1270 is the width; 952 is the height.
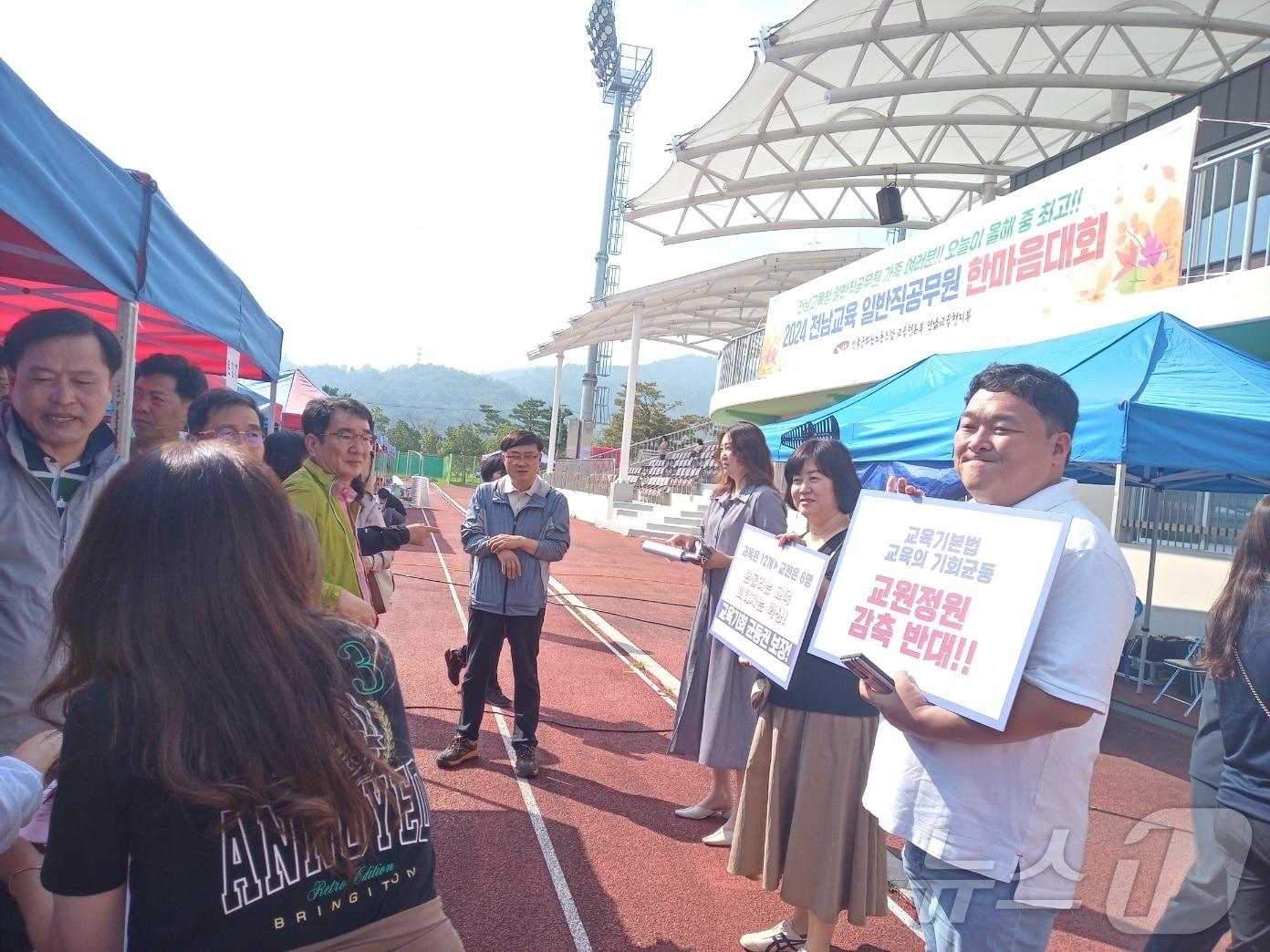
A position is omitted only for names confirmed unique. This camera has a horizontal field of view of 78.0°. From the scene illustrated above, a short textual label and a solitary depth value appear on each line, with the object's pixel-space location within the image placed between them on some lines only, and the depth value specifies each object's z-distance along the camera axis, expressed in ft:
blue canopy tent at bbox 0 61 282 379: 7.65
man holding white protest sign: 5.34
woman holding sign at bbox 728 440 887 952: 9.48
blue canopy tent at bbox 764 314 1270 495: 14.61
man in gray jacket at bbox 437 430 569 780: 15.34
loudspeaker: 50.24
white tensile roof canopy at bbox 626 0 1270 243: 34.99
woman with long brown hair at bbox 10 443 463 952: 3.59
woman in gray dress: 12.74
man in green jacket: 10.77
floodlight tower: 143.54
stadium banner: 24.76
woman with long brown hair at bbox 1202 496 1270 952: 6.92
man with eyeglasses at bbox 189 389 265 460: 11.07
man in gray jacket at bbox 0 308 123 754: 6.77
